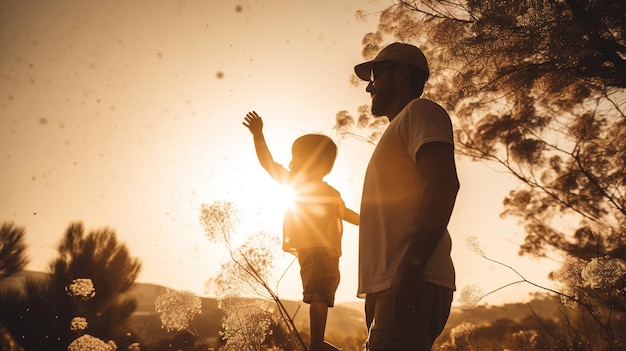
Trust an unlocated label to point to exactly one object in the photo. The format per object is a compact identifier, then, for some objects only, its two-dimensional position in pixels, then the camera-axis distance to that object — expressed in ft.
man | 4.62
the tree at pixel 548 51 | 16.96
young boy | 11.76
